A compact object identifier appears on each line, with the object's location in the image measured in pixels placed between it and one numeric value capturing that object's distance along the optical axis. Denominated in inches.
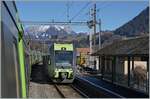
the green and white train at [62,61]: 1347.2
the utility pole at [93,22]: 2299.1
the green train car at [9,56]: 137.7
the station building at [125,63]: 1059.4
